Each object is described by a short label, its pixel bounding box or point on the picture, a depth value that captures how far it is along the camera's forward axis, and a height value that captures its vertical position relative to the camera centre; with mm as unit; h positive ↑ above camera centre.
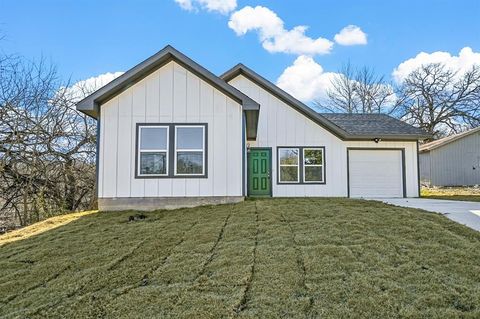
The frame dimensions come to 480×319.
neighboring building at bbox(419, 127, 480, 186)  22859 +1364
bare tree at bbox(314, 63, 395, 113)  32875 +8562
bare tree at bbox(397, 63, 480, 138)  31625 +7865
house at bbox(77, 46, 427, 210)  9500 +1288
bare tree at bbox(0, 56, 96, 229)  11461 +1261
